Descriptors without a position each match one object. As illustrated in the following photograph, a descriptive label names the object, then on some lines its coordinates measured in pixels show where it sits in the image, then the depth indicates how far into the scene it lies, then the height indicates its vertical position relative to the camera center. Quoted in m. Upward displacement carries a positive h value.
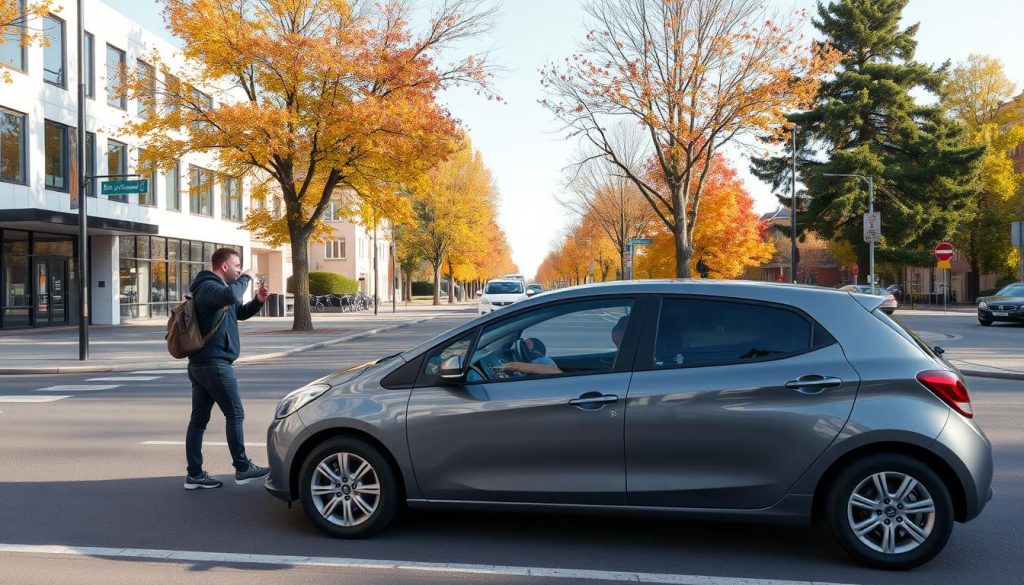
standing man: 6.46 -0.46
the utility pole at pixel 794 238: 37.27 +2.37
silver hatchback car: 4.88 -0.74
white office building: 27.48 +3.56
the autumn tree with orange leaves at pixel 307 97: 25.58 +6.09
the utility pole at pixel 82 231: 18.30 +1.42
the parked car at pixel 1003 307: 31.12 -0.65
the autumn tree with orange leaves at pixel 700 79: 27.67 +6.75
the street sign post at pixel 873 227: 23.25 +1.66
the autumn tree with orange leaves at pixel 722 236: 47.22 +3.10
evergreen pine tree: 47.59 +8.01
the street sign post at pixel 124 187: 18.48 +2.33
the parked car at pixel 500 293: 34.72 +0.04
